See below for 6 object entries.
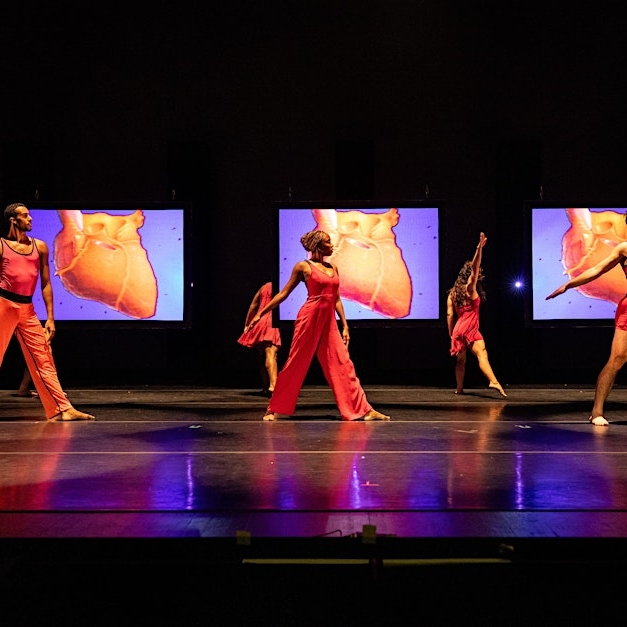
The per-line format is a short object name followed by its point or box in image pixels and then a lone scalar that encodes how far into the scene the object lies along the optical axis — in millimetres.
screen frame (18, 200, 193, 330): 11922
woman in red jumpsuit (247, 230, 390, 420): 7688
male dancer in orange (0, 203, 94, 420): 7449
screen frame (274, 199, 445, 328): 11898
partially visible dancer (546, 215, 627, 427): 7145
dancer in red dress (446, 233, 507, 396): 10625
